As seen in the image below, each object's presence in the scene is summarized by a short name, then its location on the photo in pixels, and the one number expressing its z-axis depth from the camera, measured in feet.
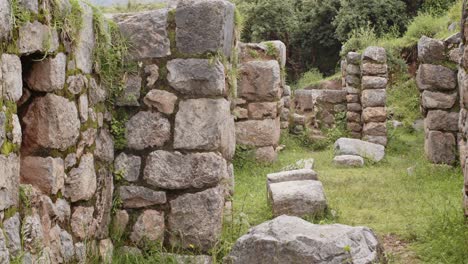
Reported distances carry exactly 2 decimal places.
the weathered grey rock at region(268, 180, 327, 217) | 22.68
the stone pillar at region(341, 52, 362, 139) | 50.42
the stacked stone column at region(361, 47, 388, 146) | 46.88
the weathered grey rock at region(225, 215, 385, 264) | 14.25
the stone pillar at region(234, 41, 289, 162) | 34.47
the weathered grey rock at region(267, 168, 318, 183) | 25.80
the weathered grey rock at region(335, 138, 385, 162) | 38.83
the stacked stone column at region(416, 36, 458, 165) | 32.14
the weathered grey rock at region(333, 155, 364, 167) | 36.42
